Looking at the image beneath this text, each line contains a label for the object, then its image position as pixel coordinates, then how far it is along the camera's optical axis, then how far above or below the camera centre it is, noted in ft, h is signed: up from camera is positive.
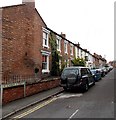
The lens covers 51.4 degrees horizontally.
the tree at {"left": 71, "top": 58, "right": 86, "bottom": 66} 61.26 +1.52
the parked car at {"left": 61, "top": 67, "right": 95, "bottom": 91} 29.04 -3.43
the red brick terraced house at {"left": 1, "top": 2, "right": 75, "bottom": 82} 32.59 +6.66
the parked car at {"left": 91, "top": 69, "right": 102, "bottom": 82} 45.97 -3.92
